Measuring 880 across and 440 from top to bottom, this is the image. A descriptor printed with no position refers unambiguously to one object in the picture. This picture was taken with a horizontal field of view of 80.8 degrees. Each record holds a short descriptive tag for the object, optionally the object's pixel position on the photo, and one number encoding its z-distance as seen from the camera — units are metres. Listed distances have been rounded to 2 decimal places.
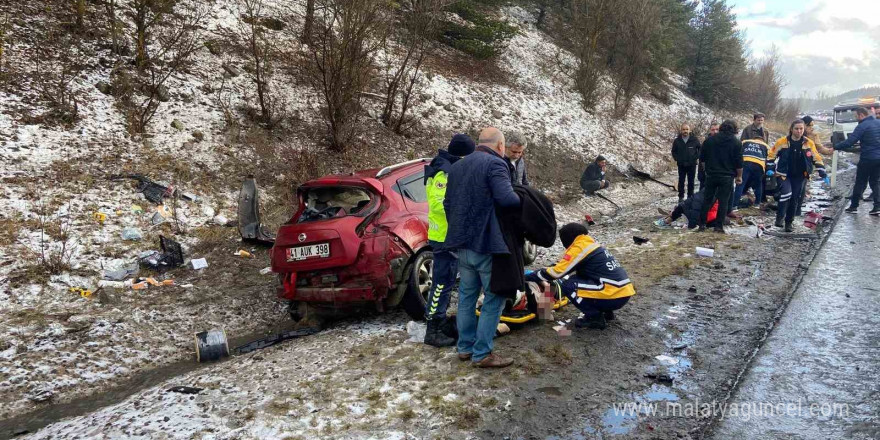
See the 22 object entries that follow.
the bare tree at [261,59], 10.84
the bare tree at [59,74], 8.76
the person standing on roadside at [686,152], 11.10
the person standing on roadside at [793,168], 8.66
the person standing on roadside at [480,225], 3.84
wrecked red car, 4.99
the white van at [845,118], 19.50
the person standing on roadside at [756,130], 9.89
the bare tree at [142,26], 10.47
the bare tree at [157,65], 9.51
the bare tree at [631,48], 19.53
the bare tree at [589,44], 19.25
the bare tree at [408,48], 12.62
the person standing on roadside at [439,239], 4.45
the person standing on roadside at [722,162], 8.16
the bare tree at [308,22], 12.60
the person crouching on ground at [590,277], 4.60
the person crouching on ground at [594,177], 13.17
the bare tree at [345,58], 10.20
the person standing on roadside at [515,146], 4.27
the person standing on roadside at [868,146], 9.05
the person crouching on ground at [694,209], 8.84
